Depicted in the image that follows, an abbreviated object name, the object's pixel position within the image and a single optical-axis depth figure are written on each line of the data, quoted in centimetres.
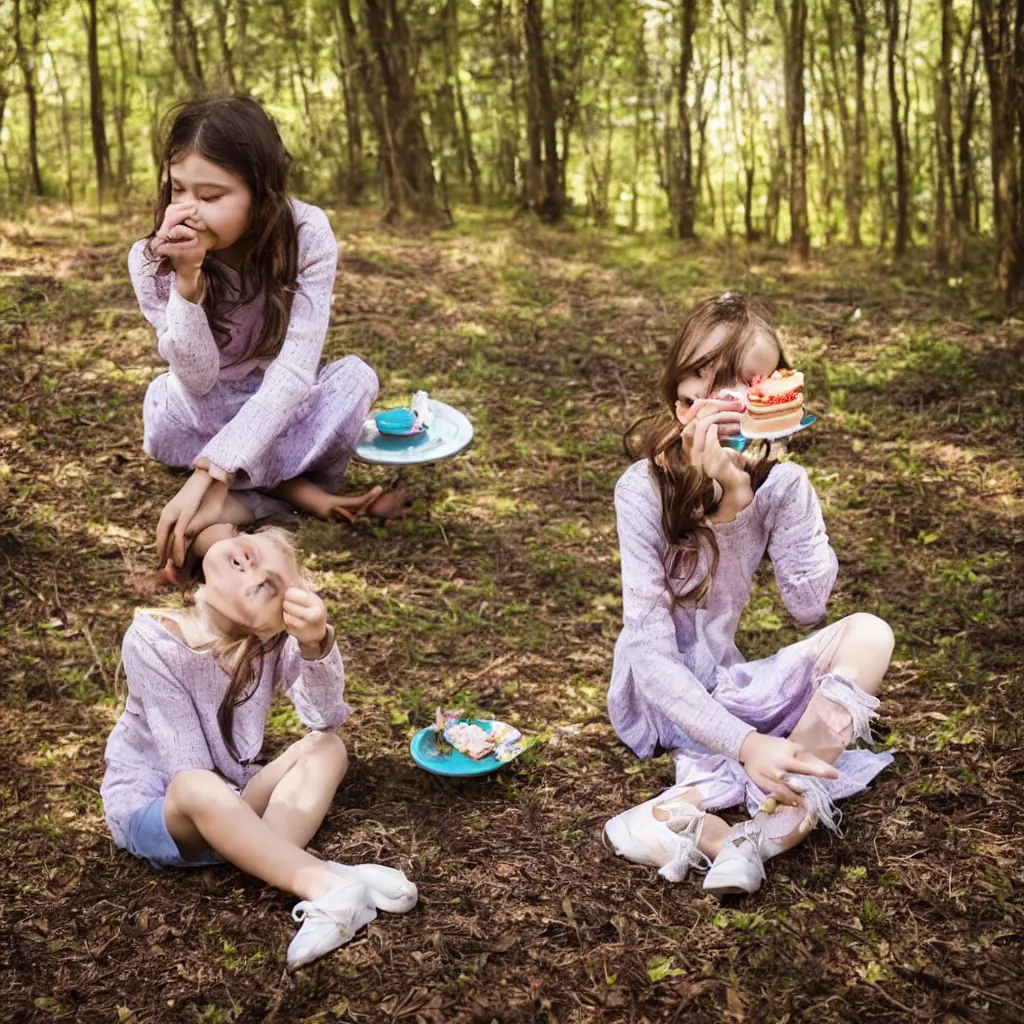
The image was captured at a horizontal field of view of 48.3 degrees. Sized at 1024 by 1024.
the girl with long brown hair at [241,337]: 302
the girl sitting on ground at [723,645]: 233
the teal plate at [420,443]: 373
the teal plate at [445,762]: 259
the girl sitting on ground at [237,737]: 220
